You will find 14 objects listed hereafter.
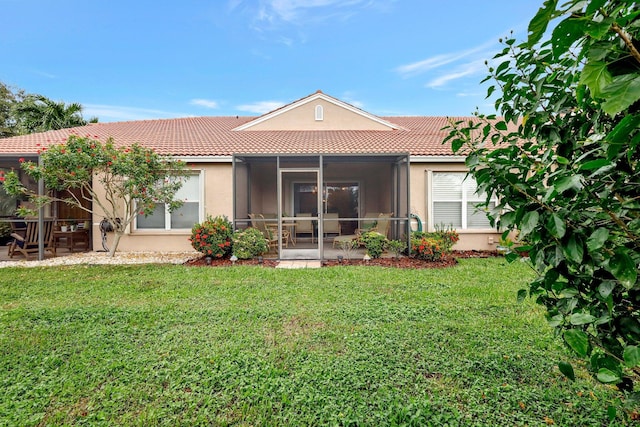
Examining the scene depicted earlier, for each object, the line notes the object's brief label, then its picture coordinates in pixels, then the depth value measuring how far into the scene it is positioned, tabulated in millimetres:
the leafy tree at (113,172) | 7723
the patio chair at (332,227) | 12942
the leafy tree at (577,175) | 801
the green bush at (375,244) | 8578
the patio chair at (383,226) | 9630
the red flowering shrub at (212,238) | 8383
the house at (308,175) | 9680
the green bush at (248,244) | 8484
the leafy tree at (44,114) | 16250
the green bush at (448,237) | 8921
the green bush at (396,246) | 8547
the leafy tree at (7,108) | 21094
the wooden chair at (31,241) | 9102
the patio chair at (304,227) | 12187
